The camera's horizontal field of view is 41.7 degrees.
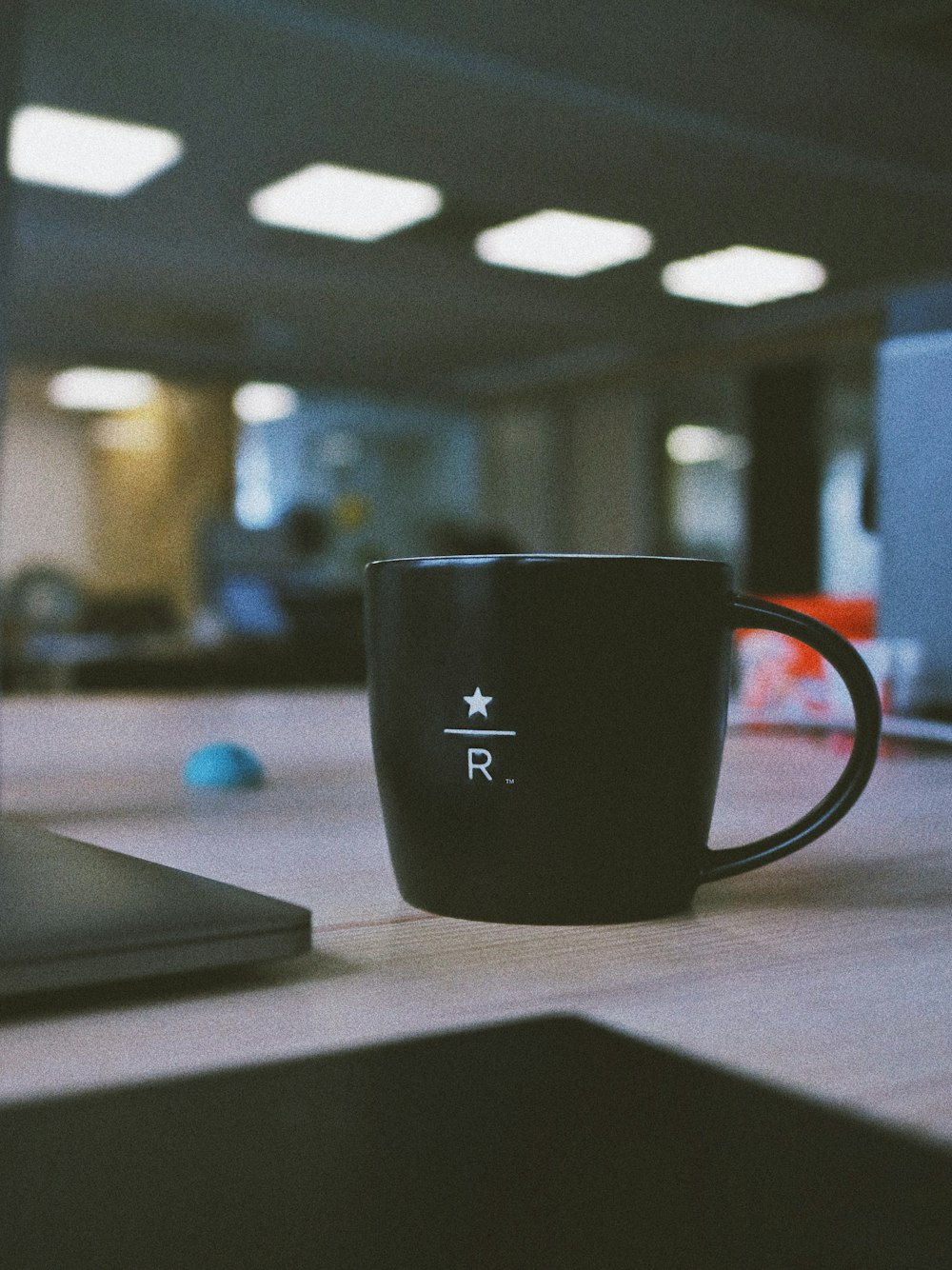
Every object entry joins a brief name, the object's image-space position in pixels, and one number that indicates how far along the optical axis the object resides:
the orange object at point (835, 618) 0.85
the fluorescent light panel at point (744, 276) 5.51
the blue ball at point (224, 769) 0.58
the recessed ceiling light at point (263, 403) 8.55
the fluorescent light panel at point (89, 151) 3.89
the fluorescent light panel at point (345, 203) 4.47
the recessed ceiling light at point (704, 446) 7.56
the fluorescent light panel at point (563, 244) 4.95
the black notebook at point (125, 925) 0.23
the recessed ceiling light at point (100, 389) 8.36
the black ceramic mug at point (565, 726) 0.30
